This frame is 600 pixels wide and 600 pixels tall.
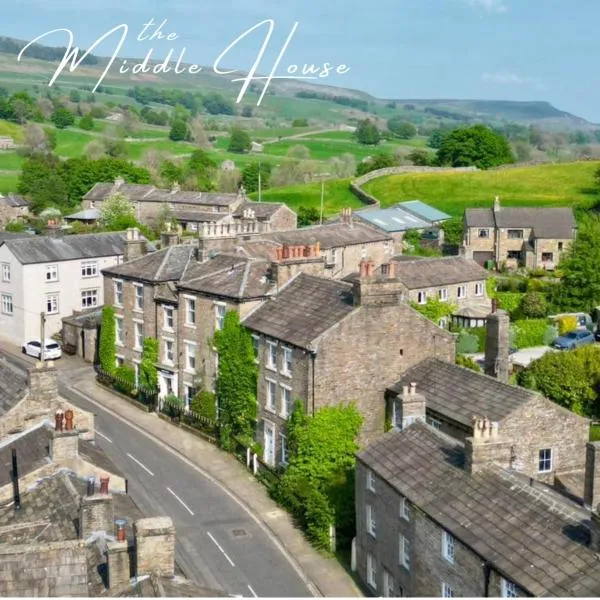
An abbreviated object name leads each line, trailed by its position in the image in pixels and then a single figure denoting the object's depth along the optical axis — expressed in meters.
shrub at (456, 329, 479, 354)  60.30
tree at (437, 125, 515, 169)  152.75
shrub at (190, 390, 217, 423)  49.59
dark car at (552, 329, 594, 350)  62.78
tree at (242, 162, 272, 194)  145.50
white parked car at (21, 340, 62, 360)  62.62
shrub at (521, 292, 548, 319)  71.56
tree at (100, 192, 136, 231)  97.62
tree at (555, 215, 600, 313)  72.81
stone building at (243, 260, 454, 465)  41.66
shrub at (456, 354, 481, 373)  49.31
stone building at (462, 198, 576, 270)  91.81
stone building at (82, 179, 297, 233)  95.50
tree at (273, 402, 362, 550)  37.53
